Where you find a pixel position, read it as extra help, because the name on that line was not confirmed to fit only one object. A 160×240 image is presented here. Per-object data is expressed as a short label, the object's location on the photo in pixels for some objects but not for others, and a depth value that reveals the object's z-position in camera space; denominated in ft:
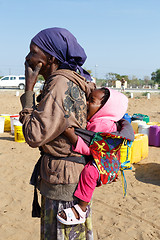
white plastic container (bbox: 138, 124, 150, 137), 23.82
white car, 83.20
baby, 5.52
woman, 5.11
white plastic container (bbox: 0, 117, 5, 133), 27.43
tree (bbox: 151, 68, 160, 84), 156.75
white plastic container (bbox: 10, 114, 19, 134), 25.51
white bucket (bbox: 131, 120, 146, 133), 25.15
